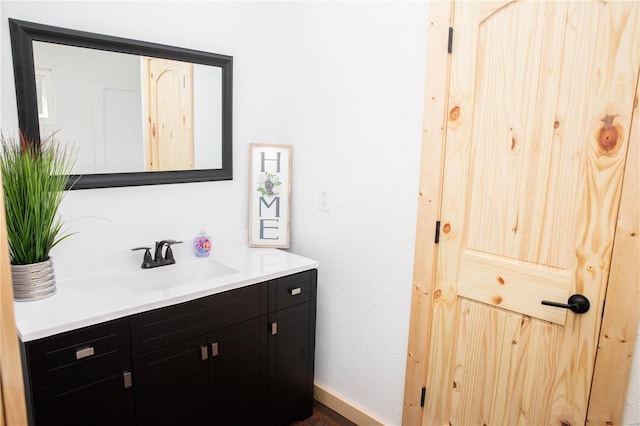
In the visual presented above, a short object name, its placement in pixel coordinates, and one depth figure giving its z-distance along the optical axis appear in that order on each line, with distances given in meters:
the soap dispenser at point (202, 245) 2.21
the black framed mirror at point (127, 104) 1.67
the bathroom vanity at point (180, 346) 1.43
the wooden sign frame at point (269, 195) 2.38
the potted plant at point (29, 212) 1.47
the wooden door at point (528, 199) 1.41
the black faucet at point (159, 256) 2.00
